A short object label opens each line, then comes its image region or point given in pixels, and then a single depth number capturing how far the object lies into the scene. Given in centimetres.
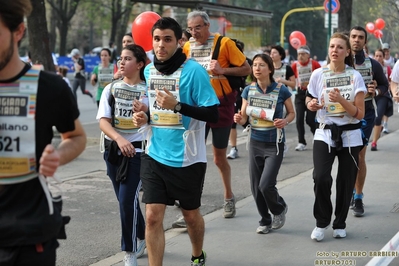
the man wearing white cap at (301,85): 1396
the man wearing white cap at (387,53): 1999
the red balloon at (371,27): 3414
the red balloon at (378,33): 3159
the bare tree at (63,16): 4125
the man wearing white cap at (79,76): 2272
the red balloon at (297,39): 2423
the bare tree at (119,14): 4351
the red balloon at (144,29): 864
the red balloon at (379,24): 3247
